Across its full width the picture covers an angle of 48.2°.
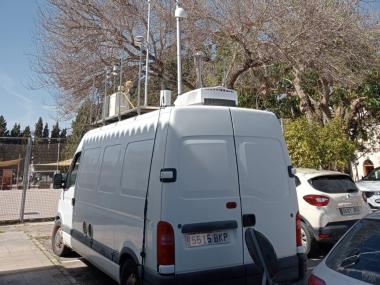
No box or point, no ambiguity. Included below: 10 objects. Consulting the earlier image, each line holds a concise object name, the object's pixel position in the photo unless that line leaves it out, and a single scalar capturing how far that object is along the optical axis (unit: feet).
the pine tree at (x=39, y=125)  338.28
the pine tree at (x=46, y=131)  332.49
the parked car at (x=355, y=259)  8.61
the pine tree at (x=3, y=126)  296.94
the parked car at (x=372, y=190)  37.63
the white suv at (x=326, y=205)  24.66
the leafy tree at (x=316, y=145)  41.01
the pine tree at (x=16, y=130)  322.18
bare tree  38.52
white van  13.73
